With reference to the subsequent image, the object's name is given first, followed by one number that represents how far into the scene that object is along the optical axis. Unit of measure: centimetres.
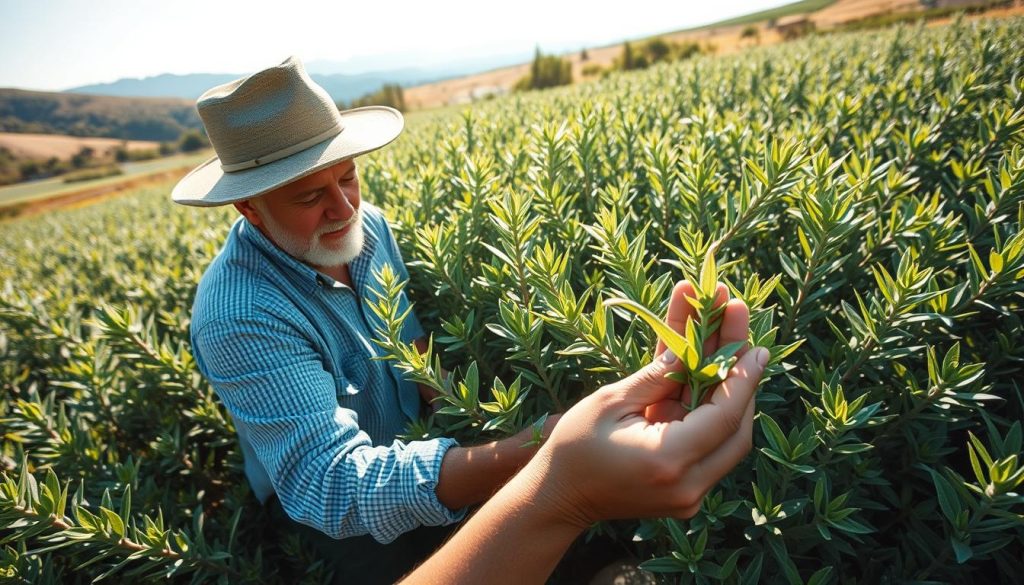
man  66
